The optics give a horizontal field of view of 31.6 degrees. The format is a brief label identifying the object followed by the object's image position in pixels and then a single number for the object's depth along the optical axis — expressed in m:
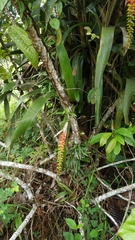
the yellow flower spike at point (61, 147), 0.62
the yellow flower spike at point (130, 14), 0.46
